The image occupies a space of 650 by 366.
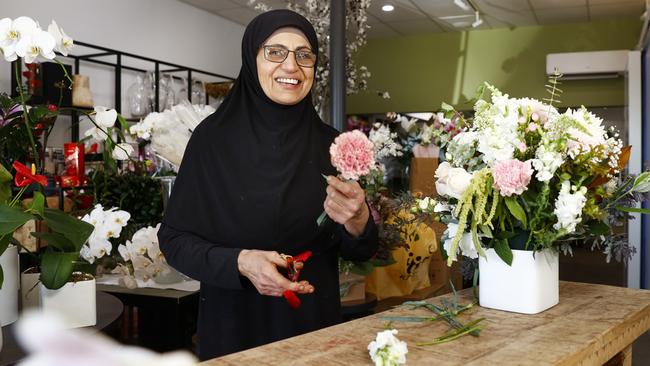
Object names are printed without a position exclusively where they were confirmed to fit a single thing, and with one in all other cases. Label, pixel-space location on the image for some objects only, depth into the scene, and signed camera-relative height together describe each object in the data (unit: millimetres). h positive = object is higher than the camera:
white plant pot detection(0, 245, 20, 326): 1304 -233
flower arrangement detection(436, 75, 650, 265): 1329 +6
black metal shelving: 5297 +1045
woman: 1605 -55
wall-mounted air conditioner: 7273 +1392
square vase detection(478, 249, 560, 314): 1389 -226
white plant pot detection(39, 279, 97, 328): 1349 -269
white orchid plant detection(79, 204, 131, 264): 1556 -135
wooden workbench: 1053 -296
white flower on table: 937 -256
